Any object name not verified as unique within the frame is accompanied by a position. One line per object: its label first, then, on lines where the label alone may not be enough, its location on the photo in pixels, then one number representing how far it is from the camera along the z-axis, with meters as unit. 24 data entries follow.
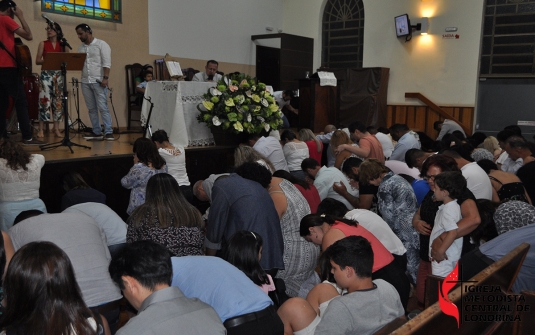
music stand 5.25
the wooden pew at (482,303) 1.99
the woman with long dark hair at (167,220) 2.91
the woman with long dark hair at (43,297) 1.55
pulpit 8.68
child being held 3.24
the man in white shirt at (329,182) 5.03
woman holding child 3.38
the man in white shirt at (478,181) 4.17
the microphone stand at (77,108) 7.88
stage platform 4.91
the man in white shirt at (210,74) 8.39
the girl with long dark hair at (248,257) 2.52
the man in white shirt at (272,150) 5.84
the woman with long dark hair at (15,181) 3.89
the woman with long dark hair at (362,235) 2.87
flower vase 6.50
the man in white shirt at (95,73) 6.40
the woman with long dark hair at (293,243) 3.58
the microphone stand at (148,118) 6.43
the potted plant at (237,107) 6.20
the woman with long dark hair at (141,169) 4.25
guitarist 5.09
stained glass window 8.05
